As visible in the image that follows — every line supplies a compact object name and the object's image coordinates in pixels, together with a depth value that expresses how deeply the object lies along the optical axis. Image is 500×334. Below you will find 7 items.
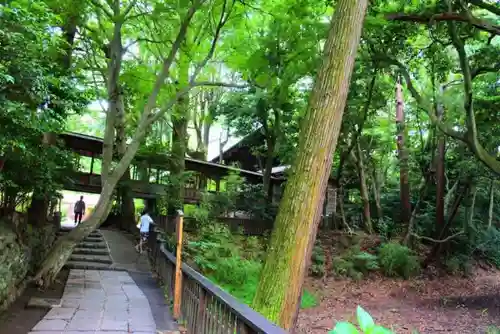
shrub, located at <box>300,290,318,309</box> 11.24
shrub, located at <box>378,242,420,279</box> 13.80
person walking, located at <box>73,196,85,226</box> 19.85
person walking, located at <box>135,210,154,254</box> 13.47
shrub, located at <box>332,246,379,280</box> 13.55
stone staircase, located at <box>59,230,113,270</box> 11.27
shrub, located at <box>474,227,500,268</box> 15.21
